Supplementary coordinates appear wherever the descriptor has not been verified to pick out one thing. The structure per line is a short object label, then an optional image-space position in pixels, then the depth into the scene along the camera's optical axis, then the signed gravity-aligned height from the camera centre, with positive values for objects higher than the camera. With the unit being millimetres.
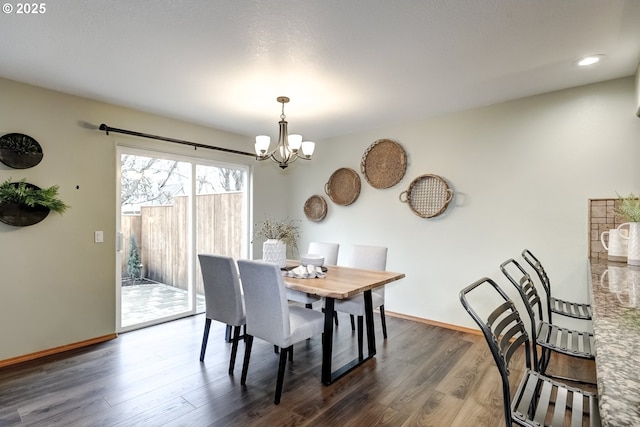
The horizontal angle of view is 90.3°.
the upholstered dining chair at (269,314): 2162 -709
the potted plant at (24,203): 2668 +100
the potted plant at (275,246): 3051 -301
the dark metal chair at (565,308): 2264 -702
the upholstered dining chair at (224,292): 2508 -638
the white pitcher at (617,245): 2541 -238
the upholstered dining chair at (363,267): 3037 -572
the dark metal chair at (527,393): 1202 -770
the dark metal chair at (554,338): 1786 -761
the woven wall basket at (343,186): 4465 +413
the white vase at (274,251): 3049 -350
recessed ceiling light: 2357 +1175
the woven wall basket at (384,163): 4012 +673
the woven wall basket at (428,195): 3637 +232
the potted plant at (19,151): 2686 +547
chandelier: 2844 +636
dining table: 2334 -553
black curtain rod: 3217 +867
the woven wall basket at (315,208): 4852 +106
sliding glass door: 3582 -194
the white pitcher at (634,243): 2289 -198
